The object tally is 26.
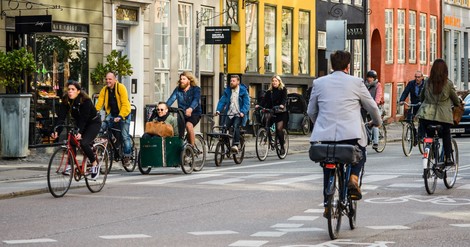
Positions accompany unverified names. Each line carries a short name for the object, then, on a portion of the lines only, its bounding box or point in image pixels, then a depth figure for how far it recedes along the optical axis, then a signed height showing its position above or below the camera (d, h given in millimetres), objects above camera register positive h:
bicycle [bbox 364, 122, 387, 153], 29462 -216
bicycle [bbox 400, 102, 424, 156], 27328 -95
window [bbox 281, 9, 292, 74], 43094 +3072
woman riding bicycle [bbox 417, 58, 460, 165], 16938 +429
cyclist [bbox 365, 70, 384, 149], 27688 +985
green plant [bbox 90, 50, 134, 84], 30594 +1545
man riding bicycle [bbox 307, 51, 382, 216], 12078 +232
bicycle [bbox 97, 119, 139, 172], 21234 -118
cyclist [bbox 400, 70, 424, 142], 26970 +921
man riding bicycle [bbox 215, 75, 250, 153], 24844 +499
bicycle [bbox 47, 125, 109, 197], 17328 -488
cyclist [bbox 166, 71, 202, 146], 22750 +616
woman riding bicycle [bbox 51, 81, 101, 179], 17766 +250
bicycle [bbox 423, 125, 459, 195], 16750 -405
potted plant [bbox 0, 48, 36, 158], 25031 +217
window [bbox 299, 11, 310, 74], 44906 +3142
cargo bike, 21484 -336
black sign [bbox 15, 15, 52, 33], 25906 +2205
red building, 55188 +4130
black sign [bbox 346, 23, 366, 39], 40375 +3172
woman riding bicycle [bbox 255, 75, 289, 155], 26297 +609
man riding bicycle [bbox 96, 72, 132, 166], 21188 +481
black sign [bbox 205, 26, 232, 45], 33062 +2464
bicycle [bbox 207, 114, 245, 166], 24312 -292
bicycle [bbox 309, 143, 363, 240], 11773 -354
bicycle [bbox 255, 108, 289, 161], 26312 -192
